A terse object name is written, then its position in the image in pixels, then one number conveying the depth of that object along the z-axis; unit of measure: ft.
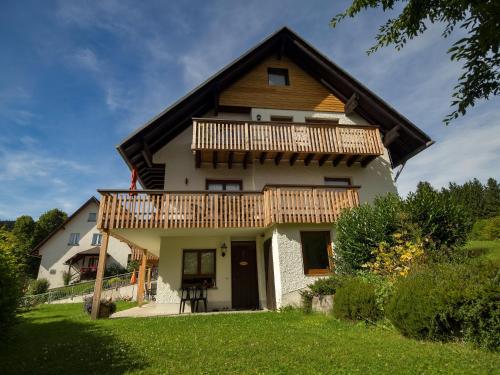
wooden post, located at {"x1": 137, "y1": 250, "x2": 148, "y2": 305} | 49.60
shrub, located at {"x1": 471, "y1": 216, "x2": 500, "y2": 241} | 64.69
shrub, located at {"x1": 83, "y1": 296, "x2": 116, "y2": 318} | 33.50
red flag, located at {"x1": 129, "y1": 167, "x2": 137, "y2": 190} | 43.36
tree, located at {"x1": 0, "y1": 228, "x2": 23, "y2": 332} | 18.34
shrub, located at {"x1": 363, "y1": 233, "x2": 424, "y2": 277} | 25.12
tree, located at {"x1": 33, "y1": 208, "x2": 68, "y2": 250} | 137.99
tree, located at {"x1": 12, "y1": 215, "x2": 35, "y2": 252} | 131.30
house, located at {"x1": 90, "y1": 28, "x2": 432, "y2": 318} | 36.17
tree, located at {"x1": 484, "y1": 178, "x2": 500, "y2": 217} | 130.18
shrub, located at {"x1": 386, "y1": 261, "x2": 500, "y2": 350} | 15.52
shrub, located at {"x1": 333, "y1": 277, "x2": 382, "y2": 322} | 23.07
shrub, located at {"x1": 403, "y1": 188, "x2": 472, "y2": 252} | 29.35
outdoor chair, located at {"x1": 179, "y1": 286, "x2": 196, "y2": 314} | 38.97
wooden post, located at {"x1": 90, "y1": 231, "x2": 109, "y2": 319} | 32.83
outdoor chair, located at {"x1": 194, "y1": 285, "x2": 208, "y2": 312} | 39.04
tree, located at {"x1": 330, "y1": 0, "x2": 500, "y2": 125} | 14.27
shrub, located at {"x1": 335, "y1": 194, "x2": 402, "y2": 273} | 30.22
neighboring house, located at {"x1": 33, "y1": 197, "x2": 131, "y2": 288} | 107.65
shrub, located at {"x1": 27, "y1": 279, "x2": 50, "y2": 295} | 84.91
